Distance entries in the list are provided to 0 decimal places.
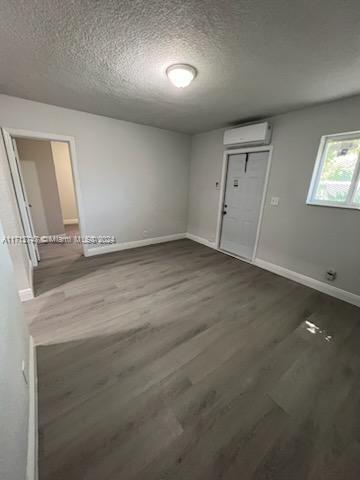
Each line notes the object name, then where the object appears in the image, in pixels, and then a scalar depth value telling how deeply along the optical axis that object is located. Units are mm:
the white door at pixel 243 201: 3343
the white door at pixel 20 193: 2637
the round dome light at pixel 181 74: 1731
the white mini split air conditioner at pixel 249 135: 2934
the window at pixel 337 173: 2350
